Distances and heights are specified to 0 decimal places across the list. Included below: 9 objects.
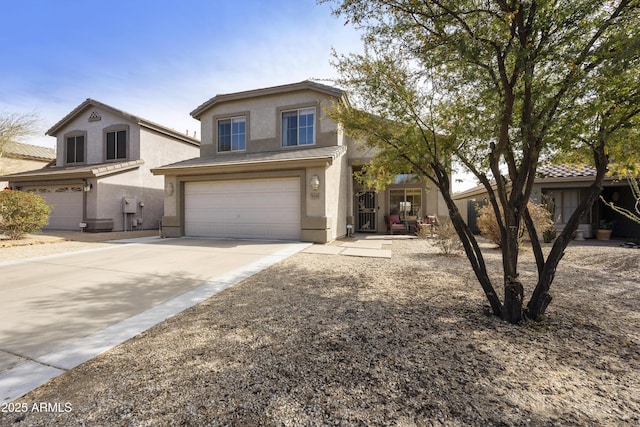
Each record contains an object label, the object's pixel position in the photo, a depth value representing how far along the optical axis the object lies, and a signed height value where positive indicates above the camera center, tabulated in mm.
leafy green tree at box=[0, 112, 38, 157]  16750 +5576
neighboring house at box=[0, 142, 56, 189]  17580 +4063
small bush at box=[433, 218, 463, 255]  7844 -775
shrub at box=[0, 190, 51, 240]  9974 +51
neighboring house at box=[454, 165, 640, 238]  11484 +825
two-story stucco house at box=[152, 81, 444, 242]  10000 +1448
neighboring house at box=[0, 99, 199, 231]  13352 +2161
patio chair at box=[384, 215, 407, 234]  13164 -469
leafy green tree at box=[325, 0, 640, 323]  2951 +1535
